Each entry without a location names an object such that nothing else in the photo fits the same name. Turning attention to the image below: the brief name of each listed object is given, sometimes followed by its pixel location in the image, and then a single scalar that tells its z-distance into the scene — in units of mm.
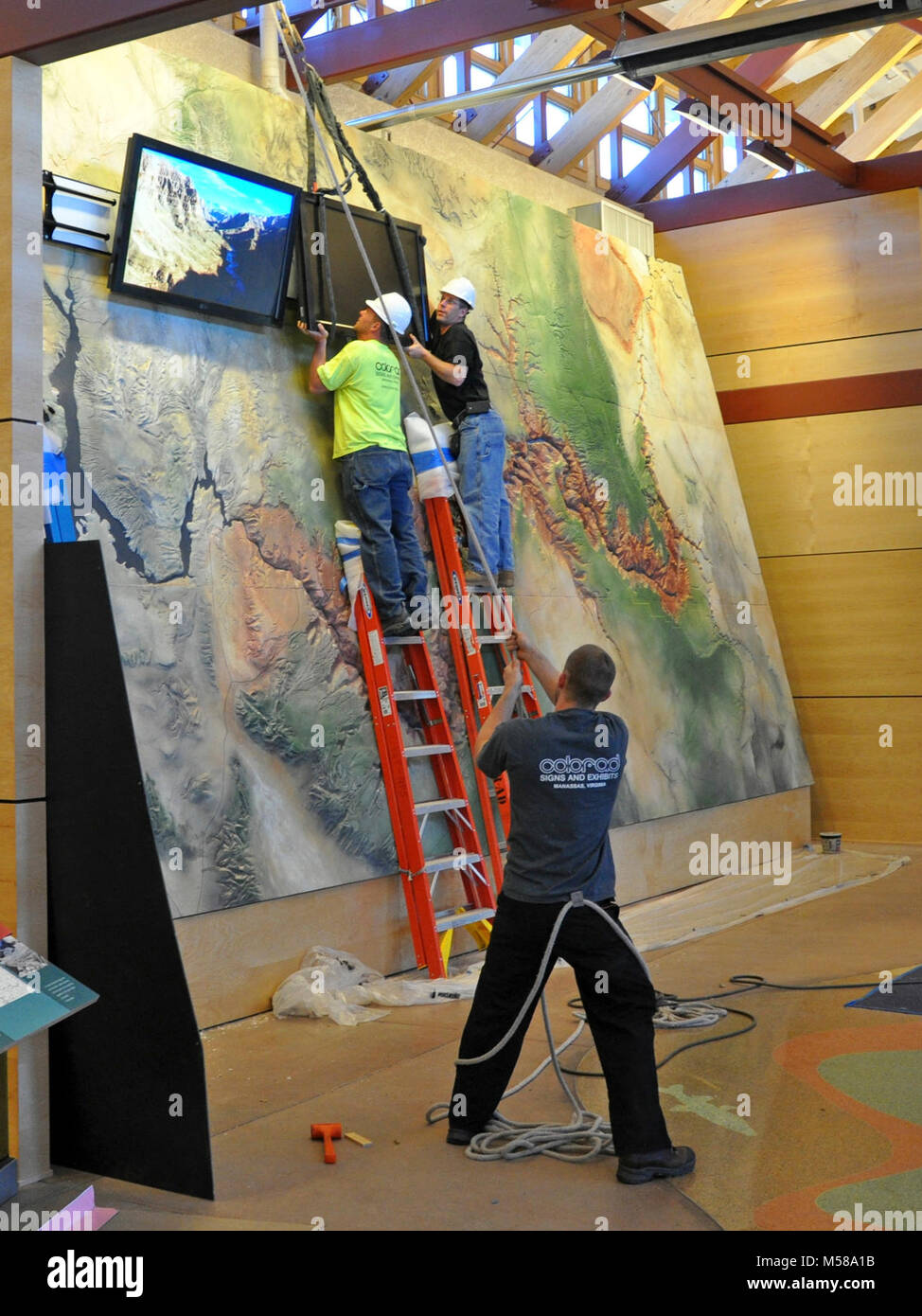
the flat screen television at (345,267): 5148
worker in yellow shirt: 5160
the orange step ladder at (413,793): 5078
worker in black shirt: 5801
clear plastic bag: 4559
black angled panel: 3074
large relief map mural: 4387
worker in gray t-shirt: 3168
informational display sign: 2832
